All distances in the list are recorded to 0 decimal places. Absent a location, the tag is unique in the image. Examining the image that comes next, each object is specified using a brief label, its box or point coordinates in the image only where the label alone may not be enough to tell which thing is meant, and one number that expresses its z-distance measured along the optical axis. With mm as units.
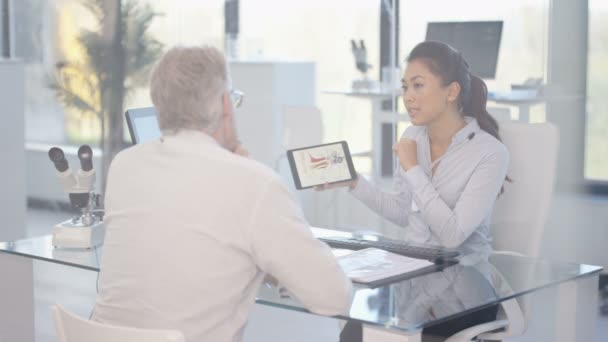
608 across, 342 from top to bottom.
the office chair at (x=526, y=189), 3230
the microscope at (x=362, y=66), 5574
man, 2096
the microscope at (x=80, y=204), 3053
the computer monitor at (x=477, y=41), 5090
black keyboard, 2797
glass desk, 2236
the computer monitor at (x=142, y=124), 3201
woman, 3002
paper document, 2539
